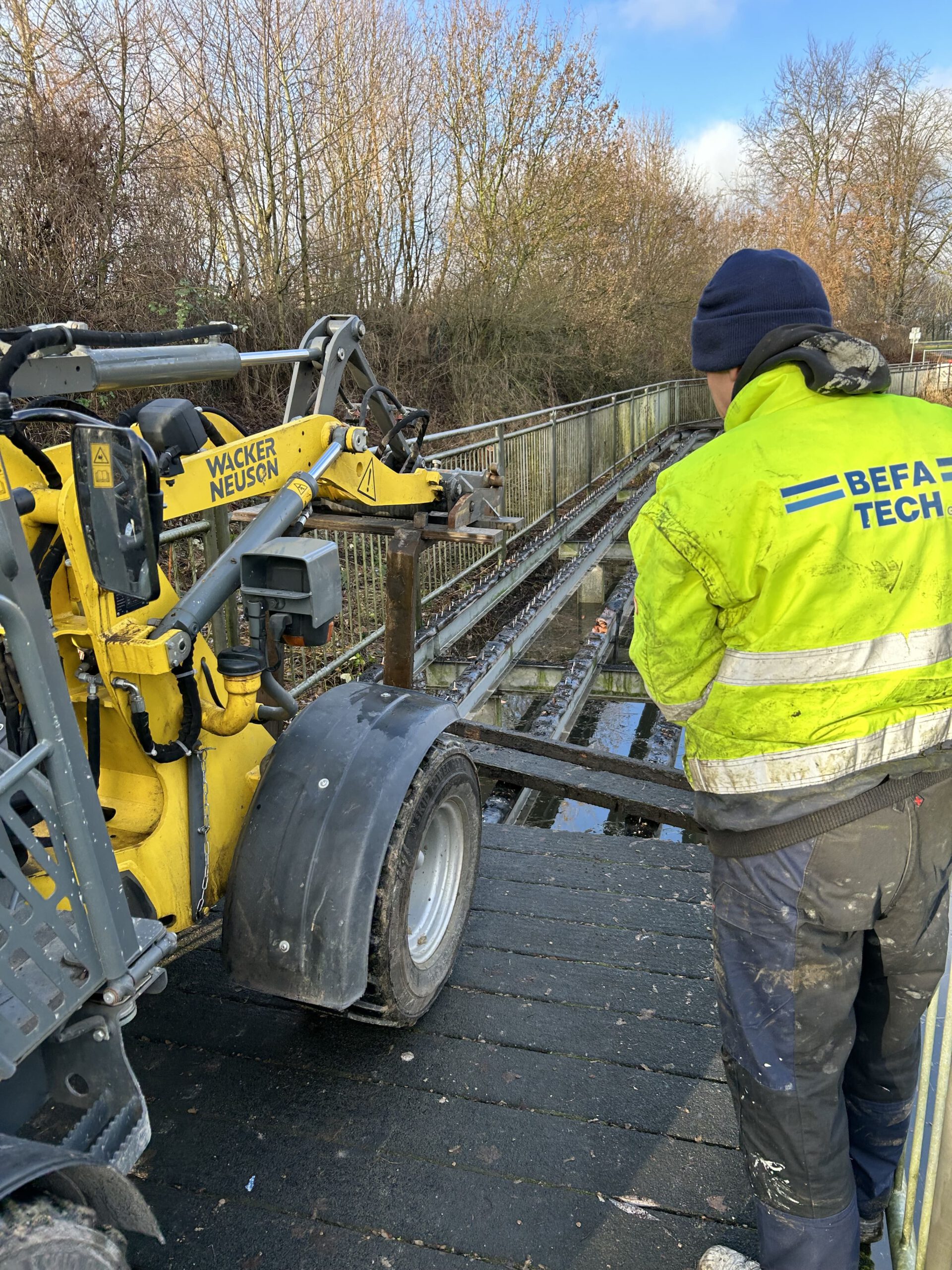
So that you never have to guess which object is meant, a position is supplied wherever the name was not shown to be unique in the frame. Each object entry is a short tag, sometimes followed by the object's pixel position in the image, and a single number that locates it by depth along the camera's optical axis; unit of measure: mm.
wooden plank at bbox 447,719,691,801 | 4543
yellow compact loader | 1604
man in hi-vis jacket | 1690
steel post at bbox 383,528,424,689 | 4879
